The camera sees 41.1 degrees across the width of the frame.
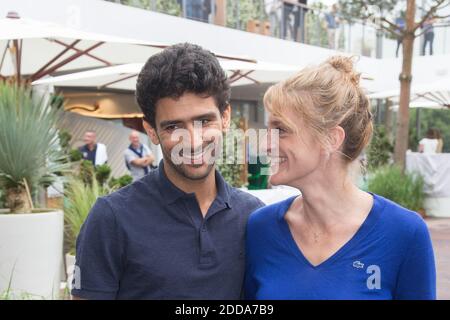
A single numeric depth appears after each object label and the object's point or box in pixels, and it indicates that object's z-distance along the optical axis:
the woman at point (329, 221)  1.71
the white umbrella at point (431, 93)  11.89
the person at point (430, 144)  12.84
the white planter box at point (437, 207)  10.66
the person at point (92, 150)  8.88
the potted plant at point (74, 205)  5.34
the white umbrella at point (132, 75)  7.49
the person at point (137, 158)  8.77
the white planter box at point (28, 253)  4.38
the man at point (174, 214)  1.59
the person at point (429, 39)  18.79
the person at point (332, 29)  18.84
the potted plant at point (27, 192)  4.39
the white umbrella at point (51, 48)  5.80
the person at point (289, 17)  17.08
